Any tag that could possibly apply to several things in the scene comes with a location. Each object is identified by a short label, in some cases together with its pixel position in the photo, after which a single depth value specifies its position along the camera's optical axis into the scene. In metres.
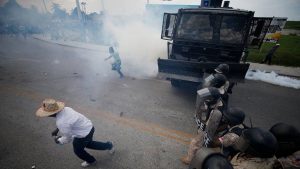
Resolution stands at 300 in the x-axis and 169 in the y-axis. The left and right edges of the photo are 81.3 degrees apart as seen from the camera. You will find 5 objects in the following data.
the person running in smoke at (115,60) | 7.80
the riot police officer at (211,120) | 2.57
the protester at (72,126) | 2.75
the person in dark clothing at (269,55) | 10.44
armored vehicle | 5.53
